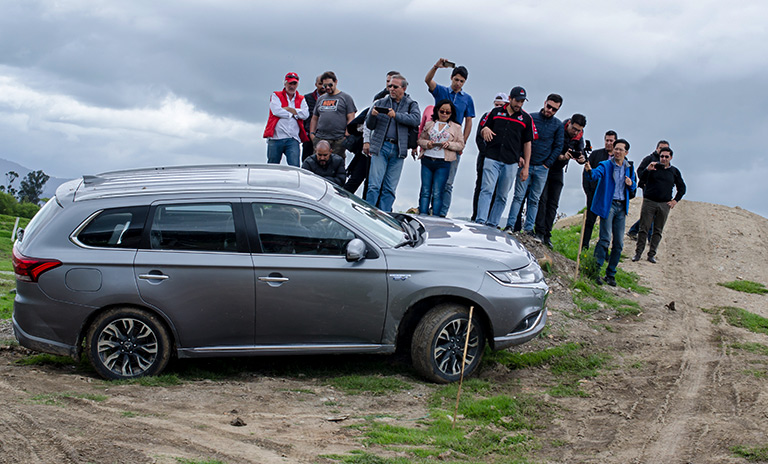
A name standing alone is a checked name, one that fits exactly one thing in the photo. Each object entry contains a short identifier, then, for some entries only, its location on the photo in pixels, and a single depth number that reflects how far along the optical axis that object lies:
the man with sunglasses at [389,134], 10.30
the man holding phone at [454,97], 10.87
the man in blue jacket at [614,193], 11.54
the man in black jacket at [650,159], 14.19
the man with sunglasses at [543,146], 11.46
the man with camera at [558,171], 12.12
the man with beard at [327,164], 10.10
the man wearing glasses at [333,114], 11.15
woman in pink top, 10.42
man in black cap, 10.69
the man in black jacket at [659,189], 13.63
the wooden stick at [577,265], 11.46
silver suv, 6.36
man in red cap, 11.17
